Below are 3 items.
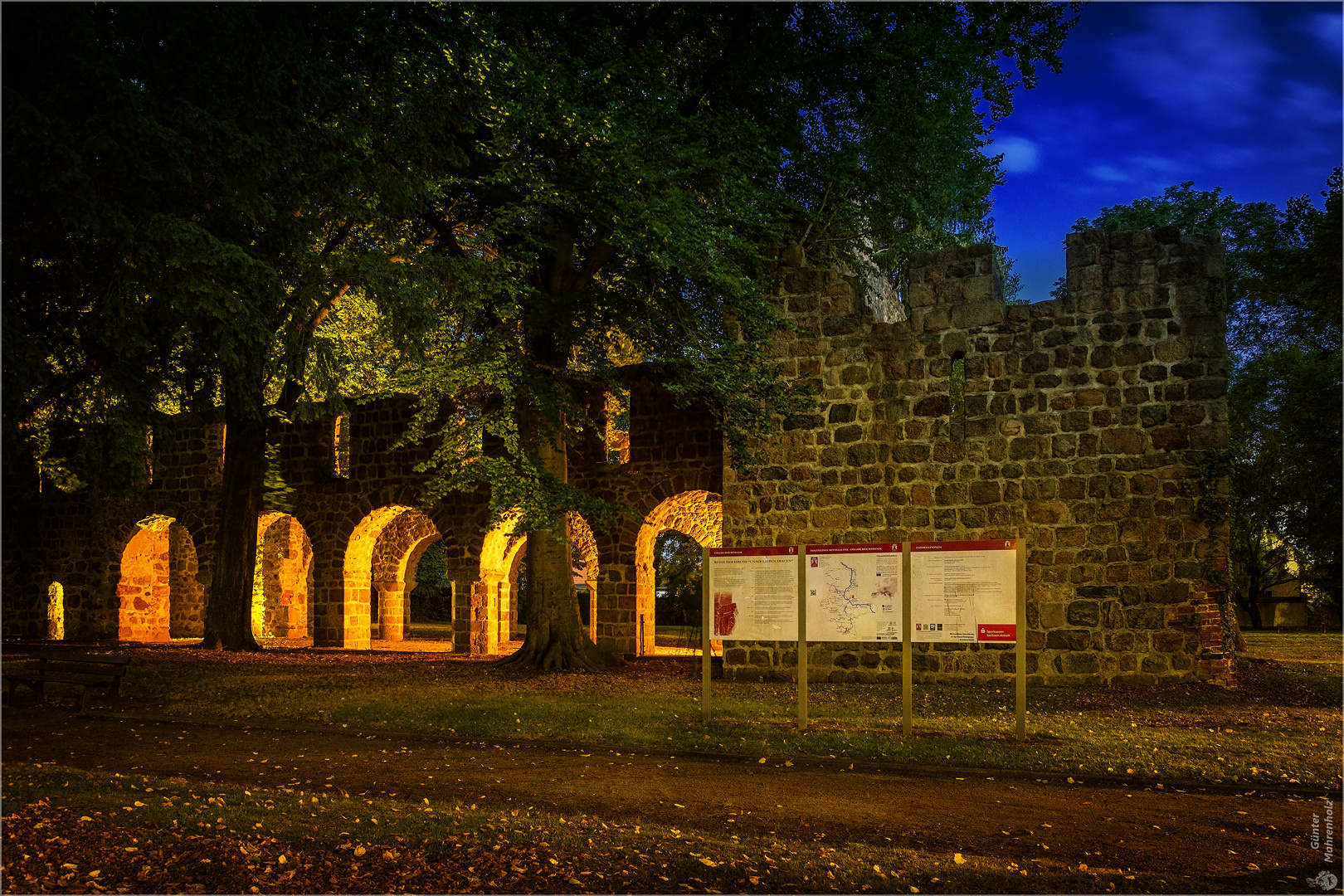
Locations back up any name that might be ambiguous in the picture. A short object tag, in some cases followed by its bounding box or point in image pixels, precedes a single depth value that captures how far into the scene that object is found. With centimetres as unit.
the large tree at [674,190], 1138
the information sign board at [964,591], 827
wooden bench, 1058
